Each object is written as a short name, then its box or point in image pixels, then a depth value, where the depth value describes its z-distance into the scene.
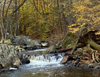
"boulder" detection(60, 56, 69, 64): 9.54
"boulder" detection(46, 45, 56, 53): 12.33
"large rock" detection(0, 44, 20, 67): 8.17
